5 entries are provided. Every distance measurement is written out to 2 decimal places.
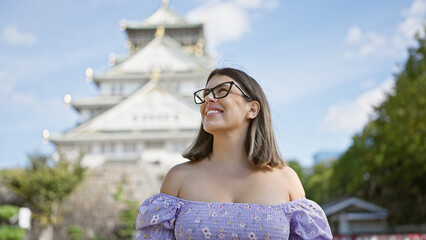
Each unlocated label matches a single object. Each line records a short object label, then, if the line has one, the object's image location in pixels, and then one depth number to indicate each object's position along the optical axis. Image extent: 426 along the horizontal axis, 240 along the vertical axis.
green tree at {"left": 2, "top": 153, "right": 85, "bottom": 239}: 14.26
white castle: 24.38
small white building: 15.76
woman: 1.71
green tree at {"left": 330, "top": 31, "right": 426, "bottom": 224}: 12.26
